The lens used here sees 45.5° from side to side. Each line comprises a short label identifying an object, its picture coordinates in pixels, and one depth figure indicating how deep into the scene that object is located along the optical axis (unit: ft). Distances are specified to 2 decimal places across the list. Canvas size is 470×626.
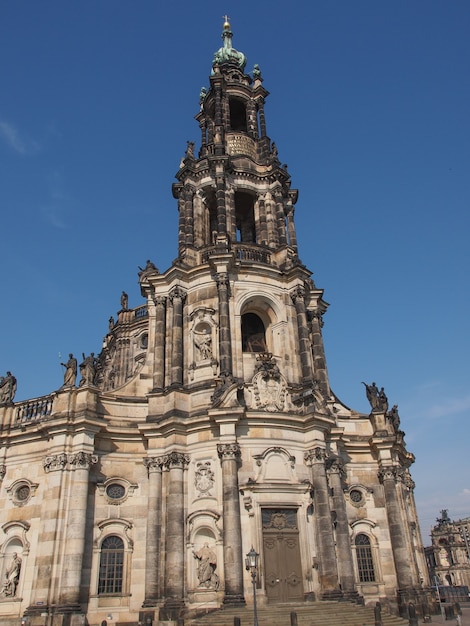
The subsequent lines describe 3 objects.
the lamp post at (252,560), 63.41
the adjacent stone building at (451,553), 277.64
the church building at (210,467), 77.87
